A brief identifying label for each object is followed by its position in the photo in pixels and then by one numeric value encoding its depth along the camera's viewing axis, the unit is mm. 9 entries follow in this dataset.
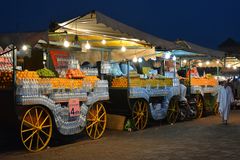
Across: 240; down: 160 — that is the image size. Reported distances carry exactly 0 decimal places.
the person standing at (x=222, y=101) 14784
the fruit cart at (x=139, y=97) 12555
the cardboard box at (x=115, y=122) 12755
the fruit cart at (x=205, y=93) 16844
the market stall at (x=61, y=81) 8727
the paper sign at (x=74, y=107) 10023
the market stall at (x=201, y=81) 15979
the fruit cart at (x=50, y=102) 8750
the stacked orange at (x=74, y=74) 10318
